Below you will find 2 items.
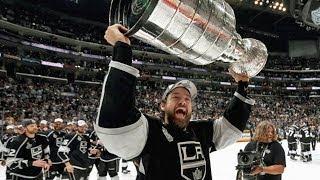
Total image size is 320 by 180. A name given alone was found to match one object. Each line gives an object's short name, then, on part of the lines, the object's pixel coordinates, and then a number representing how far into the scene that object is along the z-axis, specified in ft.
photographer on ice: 14.94
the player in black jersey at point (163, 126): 5.18
